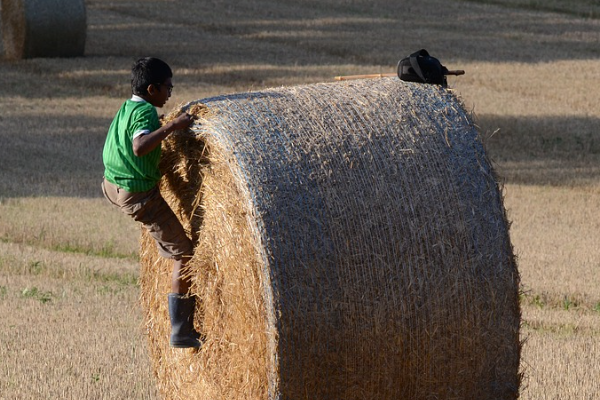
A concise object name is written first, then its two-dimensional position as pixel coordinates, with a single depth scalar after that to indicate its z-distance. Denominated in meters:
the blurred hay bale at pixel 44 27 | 46.19
